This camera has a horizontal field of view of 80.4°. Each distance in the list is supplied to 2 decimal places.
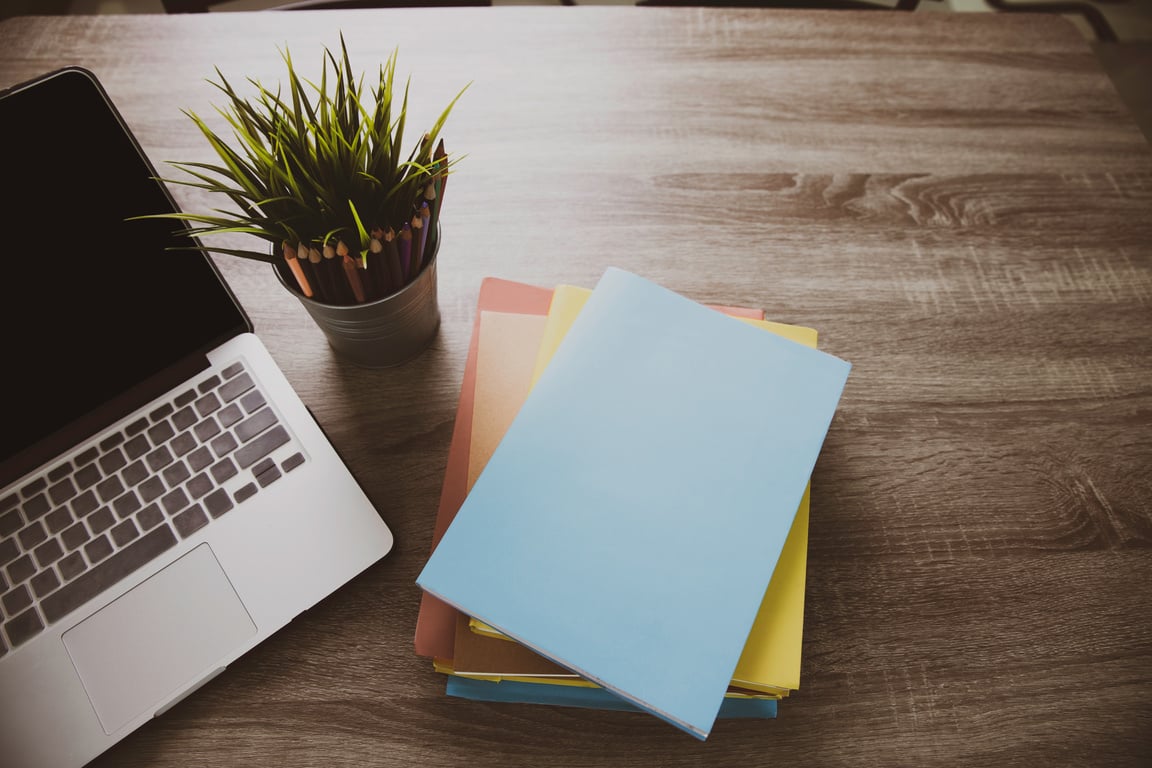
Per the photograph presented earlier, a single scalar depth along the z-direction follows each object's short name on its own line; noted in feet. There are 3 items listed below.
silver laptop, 1.61
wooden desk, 1.70
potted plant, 1.45
